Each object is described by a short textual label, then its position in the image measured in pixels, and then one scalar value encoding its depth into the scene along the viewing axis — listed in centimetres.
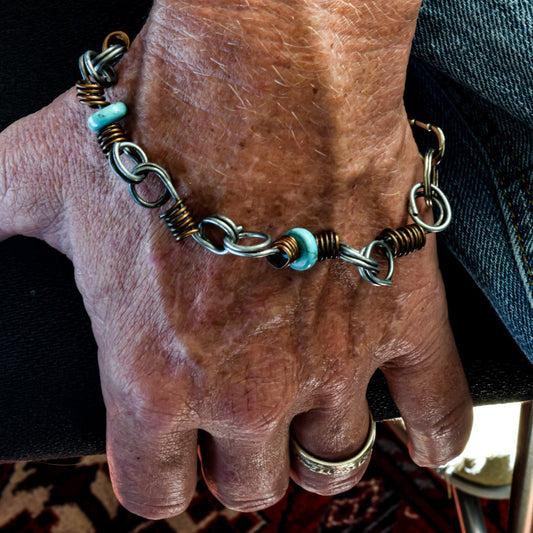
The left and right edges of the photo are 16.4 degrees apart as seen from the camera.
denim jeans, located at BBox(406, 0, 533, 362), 42
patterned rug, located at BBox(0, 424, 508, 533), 72
